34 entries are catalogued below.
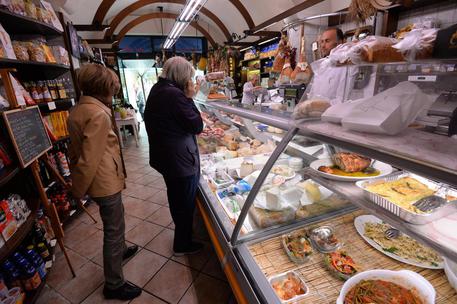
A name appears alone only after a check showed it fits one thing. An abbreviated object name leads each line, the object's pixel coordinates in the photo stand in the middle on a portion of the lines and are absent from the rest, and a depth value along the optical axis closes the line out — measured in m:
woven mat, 1.11
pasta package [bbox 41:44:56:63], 2.73
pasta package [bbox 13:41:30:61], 2.31
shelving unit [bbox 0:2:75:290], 1.83
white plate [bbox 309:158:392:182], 1.10
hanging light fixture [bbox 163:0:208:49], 4.75
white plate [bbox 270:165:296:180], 1.77
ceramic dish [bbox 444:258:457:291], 1.04
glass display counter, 0.69
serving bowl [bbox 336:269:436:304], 1.02
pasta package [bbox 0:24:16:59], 2.00
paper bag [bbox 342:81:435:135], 0.71
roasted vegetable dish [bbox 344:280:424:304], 1.03
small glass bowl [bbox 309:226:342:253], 1.40
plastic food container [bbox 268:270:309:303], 1.15
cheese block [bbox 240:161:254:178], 2.27
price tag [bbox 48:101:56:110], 2.75
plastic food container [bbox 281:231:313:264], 1.35
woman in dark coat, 1.99
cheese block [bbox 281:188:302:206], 1.65
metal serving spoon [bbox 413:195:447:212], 0.84
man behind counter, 1.04
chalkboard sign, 1.85
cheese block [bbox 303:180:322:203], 1.65
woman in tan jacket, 1.67
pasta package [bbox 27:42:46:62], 2.52
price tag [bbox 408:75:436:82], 0.72
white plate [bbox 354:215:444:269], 1.17
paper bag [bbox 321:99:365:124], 0.85
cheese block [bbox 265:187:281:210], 1.61
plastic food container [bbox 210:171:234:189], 2.28
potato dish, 0.89
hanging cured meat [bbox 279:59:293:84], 3.04
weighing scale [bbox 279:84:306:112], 2.67
